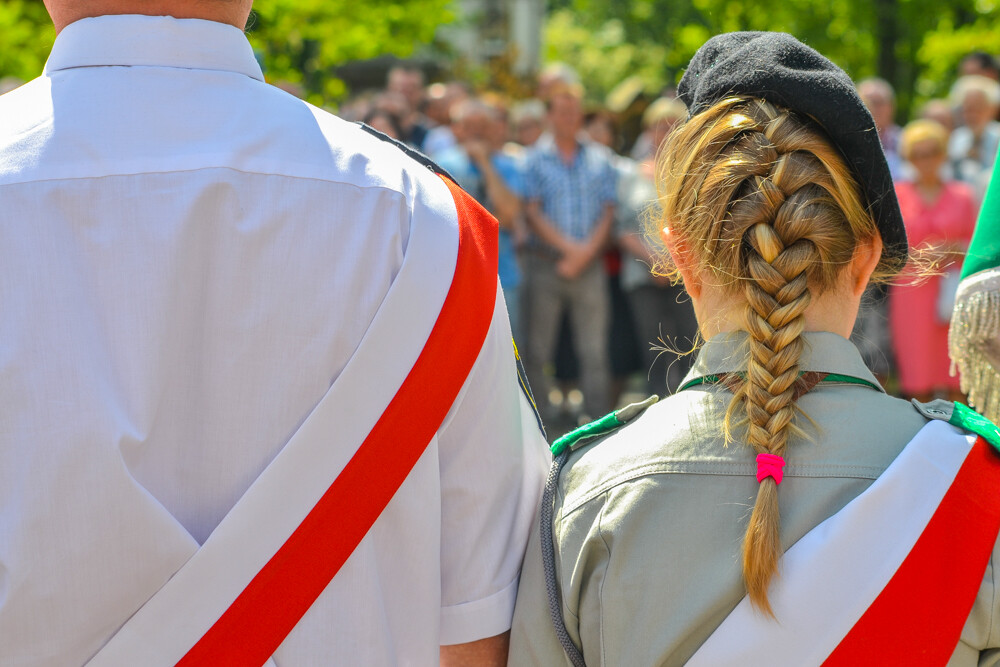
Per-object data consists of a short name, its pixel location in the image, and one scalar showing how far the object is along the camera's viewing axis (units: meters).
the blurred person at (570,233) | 13.69
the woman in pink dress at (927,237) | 13.20
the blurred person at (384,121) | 12.70
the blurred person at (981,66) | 18.91
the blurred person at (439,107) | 19.70
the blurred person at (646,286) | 13.61
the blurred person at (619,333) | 14.82
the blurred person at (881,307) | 14.12
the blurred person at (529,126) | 18.81
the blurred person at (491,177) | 13.48
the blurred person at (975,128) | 15.08
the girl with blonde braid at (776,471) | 2.80
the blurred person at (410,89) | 20.02
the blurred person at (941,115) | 17.08
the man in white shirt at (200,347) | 2.58
